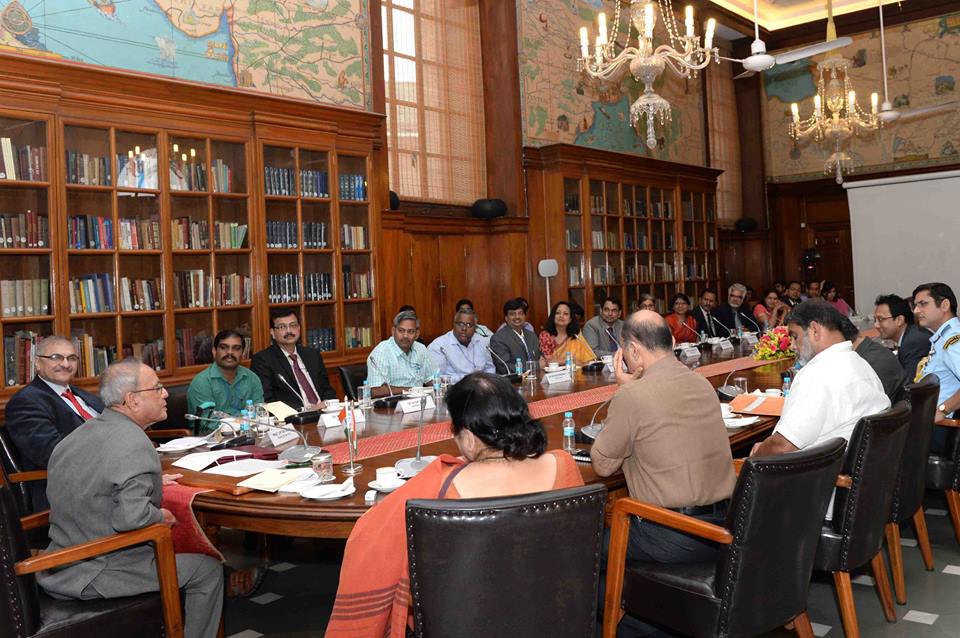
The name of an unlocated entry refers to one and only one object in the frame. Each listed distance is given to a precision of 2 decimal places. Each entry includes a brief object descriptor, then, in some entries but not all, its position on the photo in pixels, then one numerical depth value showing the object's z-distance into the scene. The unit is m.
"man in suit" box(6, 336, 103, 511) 3.82
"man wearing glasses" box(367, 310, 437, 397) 5.66
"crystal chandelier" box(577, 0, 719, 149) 6.06
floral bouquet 6.33
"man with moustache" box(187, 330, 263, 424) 4.73
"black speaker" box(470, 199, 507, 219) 8.91
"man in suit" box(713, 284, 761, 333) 9.61
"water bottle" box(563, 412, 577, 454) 3.33
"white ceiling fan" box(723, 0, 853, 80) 4.85
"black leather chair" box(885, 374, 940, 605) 3.34
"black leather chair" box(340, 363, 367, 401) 5.42
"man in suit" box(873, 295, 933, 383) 4.95
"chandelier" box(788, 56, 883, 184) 9.52
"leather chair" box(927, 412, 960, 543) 4.00
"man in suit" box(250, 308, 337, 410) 5.25
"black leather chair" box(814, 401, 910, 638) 2.87
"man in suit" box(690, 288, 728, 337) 9.59
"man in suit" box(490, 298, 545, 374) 6.76
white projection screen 9.91
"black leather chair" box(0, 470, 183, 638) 2.29
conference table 2.63
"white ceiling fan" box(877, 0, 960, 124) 8.45
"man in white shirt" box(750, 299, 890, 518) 3.11
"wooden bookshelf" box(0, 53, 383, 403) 5.05
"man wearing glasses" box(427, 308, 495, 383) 6.39
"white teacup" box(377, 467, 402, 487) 2.75
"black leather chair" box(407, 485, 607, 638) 1.91
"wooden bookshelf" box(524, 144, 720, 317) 9.19
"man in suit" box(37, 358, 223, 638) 2.54
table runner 3.45
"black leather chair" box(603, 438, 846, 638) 2.36
